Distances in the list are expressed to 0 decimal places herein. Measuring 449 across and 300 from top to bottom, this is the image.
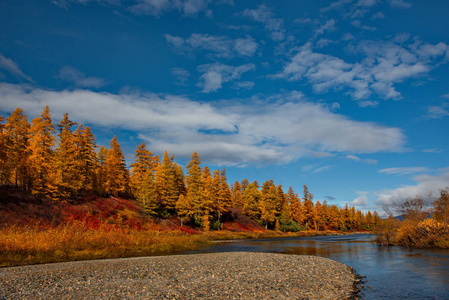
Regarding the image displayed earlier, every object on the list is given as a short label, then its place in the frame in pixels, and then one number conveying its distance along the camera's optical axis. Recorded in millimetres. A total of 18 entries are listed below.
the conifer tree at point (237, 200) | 104812
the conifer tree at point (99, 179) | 58969
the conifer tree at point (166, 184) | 61656
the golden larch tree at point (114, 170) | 60550
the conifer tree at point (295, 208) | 98375
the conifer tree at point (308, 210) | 101662
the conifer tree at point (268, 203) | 82500
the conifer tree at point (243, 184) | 123875
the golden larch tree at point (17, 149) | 41303
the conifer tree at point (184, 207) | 60656
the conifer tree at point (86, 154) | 53400
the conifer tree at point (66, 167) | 46094
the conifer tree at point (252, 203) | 85125
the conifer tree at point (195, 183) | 63031
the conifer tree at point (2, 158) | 38719
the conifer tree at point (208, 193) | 63688
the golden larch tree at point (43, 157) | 41938
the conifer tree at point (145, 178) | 58000
